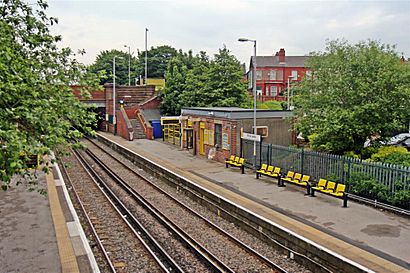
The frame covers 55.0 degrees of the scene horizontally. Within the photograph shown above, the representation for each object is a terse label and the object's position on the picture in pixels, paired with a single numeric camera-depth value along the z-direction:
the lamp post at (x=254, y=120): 18.34
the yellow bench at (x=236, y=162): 19.40
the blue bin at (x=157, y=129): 35.94
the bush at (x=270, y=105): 42.37
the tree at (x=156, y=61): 74.00
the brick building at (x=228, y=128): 21.05
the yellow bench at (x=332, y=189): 13.48
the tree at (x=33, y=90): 4.90
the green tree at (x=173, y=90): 39.41
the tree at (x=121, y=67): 74.08
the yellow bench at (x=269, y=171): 17.33
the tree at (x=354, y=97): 15.48
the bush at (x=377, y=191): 12.39
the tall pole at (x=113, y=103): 41.36
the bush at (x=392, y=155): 14.29
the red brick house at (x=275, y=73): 64.62
